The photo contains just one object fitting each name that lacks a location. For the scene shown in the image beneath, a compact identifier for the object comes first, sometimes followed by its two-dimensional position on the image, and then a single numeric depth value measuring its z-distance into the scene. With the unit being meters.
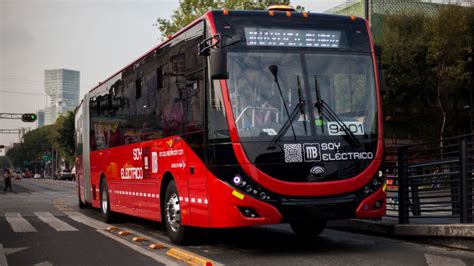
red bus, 8.06
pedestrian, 38.02
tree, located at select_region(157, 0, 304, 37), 33.75
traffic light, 49.98
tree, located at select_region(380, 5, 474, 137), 32.47
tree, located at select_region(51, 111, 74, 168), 88.81
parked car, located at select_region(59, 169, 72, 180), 88.75
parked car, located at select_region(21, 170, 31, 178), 127.88
